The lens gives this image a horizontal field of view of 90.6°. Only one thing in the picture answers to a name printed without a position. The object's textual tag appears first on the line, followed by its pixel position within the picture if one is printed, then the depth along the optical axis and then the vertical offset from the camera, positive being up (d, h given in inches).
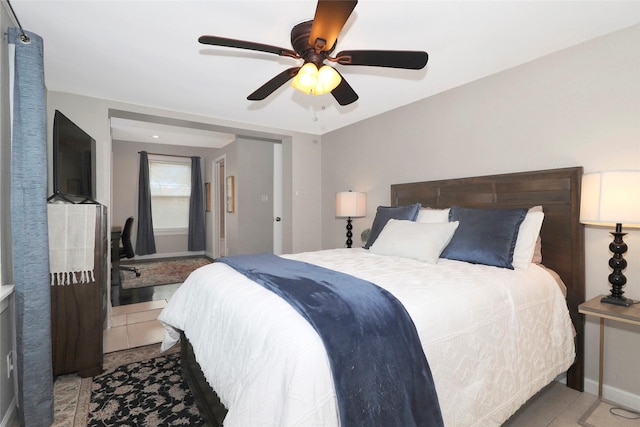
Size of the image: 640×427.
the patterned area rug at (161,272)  194.5 -45.9
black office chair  202.5 -25.9
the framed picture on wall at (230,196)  232.8 +7.8
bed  42.4 -22.9
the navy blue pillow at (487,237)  85.2 -8.7
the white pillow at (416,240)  92.1 -10.4
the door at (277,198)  212.0 +5.3
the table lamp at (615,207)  69.5 -0.1
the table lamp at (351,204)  155.3 +1.1
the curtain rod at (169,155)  264.9 +43.8
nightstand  67.7 -23.4
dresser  86.8 -33.2
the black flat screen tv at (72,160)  88.6 +14.6
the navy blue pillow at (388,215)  117.3 -3.3
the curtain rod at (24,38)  69.3 +37.0
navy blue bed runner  42.8 -21.6
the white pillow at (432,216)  108.4 -3.2
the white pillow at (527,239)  84.4 -8.8
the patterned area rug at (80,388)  72.9 -48.9
